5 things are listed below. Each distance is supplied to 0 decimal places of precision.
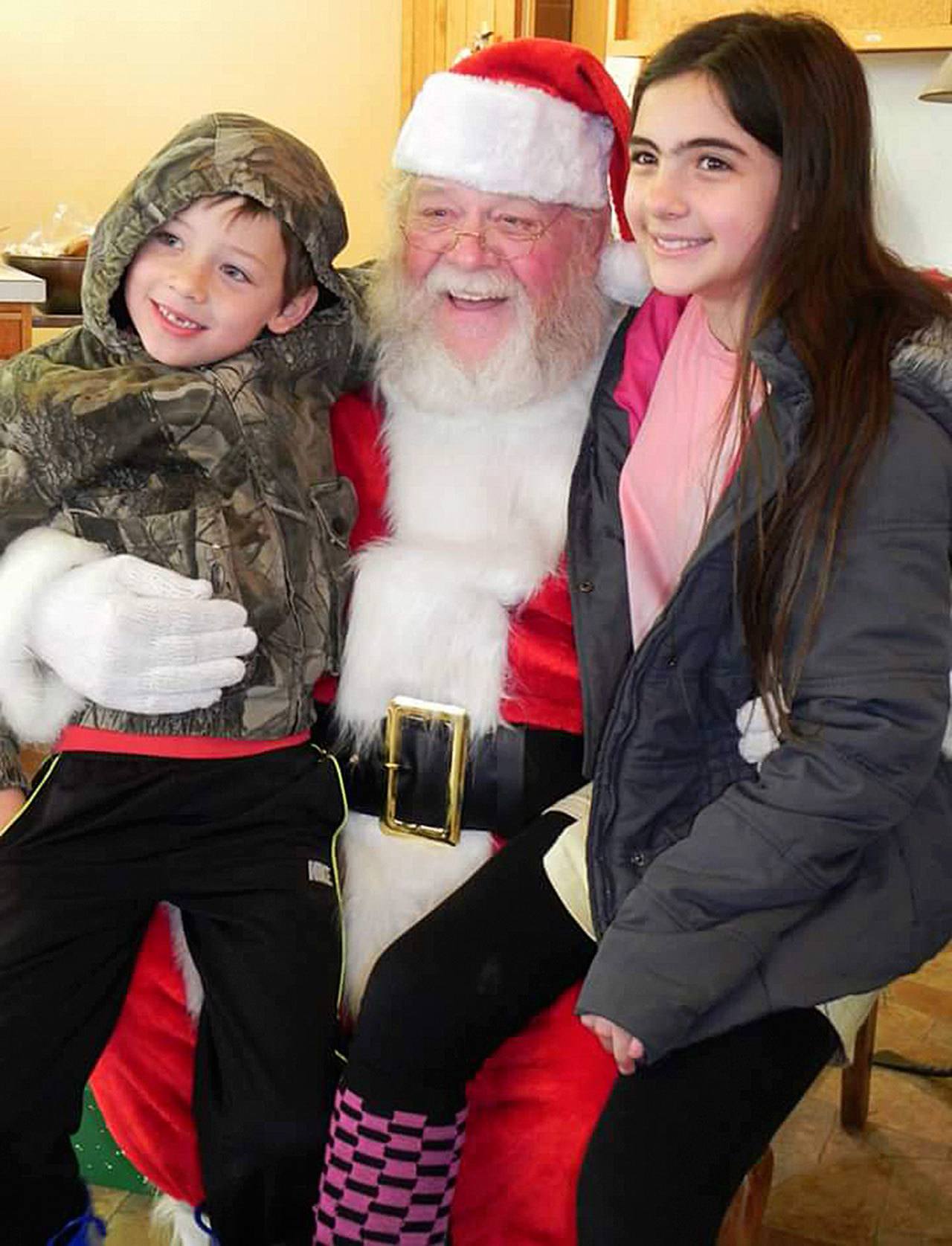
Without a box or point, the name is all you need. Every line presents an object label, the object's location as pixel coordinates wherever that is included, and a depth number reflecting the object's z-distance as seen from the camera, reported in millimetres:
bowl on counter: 3145
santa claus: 1500
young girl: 1226
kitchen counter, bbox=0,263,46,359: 2672
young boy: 1451
